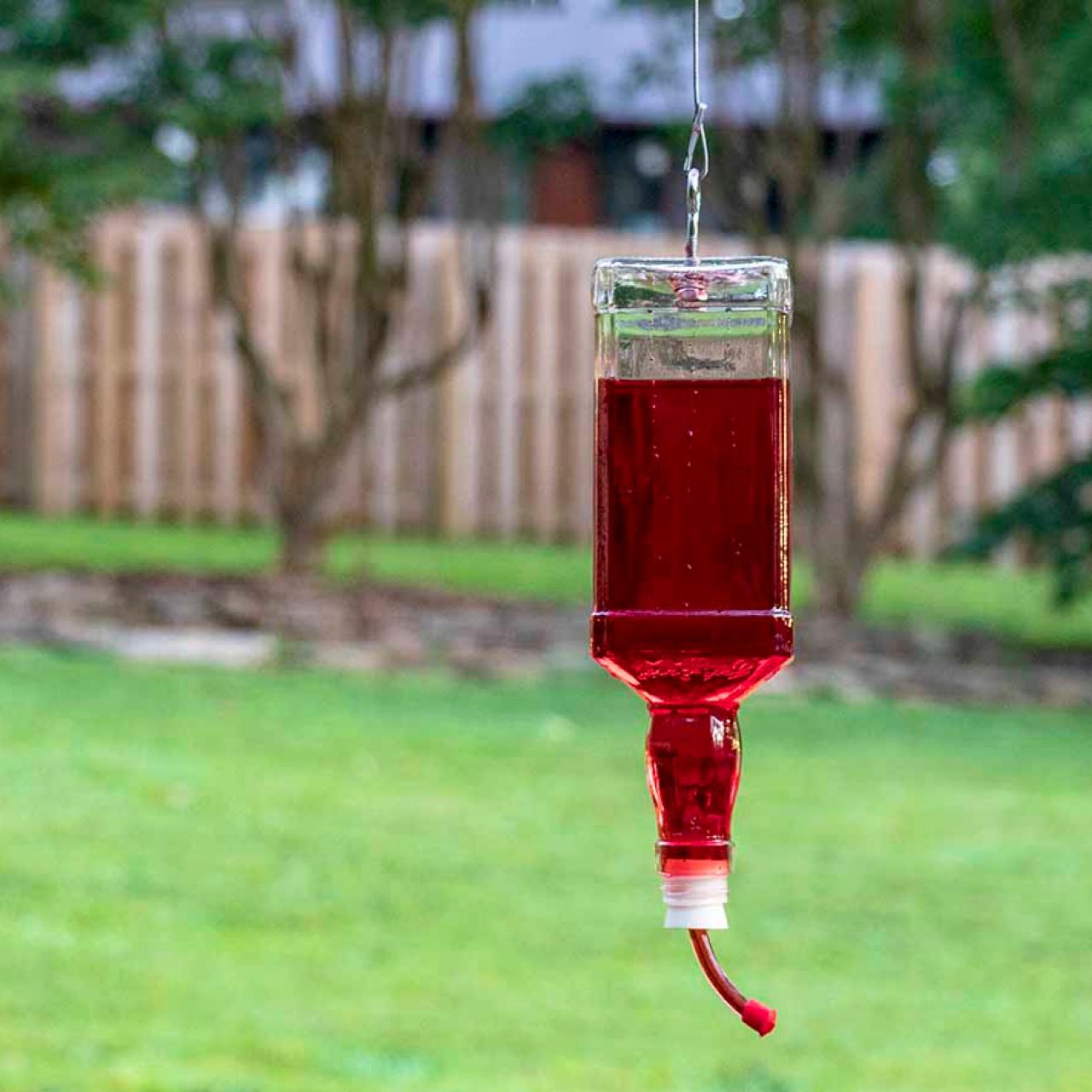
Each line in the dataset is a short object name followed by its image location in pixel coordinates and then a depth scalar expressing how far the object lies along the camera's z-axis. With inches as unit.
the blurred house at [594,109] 562.9
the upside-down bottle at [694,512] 46.8
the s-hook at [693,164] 41.6
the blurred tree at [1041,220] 447.2
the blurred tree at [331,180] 502.6
